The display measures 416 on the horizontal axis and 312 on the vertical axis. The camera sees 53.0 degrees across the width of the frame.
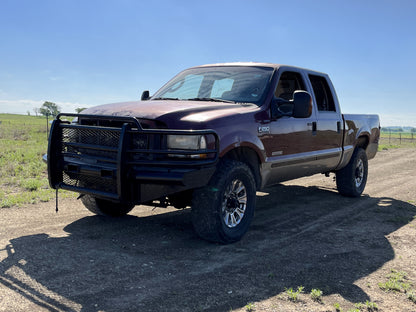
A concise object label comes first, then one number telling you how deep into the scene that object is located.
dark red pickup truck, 4.25
